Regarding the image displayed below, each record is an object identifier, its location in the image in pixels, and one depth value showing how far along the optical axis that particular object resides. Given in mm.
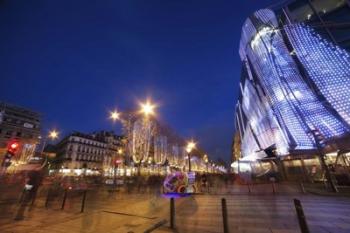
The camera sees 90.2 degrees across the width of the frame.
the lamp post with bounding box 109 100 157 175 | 25344
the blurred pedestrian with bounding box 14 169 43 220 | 8492
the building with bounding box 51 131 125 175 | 62581
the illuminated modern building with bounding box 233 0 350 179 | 23438
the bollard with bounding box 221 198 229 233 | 5178
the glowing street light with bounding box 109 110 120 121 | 21219
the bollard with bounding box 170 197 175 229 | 6185
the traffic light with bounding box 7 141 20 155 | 9672
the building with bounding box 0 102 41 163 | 52656
